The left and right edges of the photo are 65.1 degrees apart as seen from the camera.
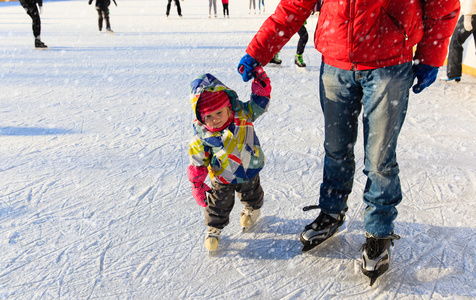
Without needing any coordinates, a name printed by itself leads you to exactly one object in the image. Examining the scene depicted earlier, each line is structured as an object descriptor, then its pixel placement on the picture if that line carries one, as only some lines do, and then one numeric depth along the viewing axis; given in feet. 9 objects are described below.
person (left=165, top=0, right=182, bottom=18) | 39.97
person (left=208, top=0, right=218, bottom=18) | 41.88
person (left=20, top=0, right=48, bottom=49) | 21.84
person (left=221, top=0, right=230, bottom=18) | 42.24
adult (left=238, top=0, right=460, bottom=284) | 4.62
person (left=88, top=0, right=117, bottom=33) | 29.33
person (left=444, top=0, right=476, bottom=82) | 13.31
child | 5.56
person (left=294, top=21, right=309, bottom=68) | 17.66
